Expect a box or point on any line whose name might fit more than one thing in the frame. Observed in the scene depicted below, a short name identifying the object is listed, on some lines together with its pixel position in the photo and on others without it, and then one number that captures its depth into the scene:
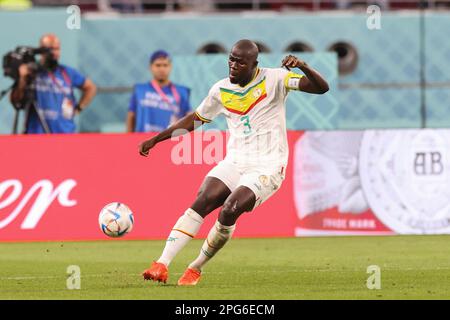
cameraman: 18.62
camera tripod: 18.62
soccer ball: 12.00
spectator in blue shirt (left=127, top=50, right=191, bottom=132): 18.12
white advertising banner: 16.95
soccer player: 11.27
